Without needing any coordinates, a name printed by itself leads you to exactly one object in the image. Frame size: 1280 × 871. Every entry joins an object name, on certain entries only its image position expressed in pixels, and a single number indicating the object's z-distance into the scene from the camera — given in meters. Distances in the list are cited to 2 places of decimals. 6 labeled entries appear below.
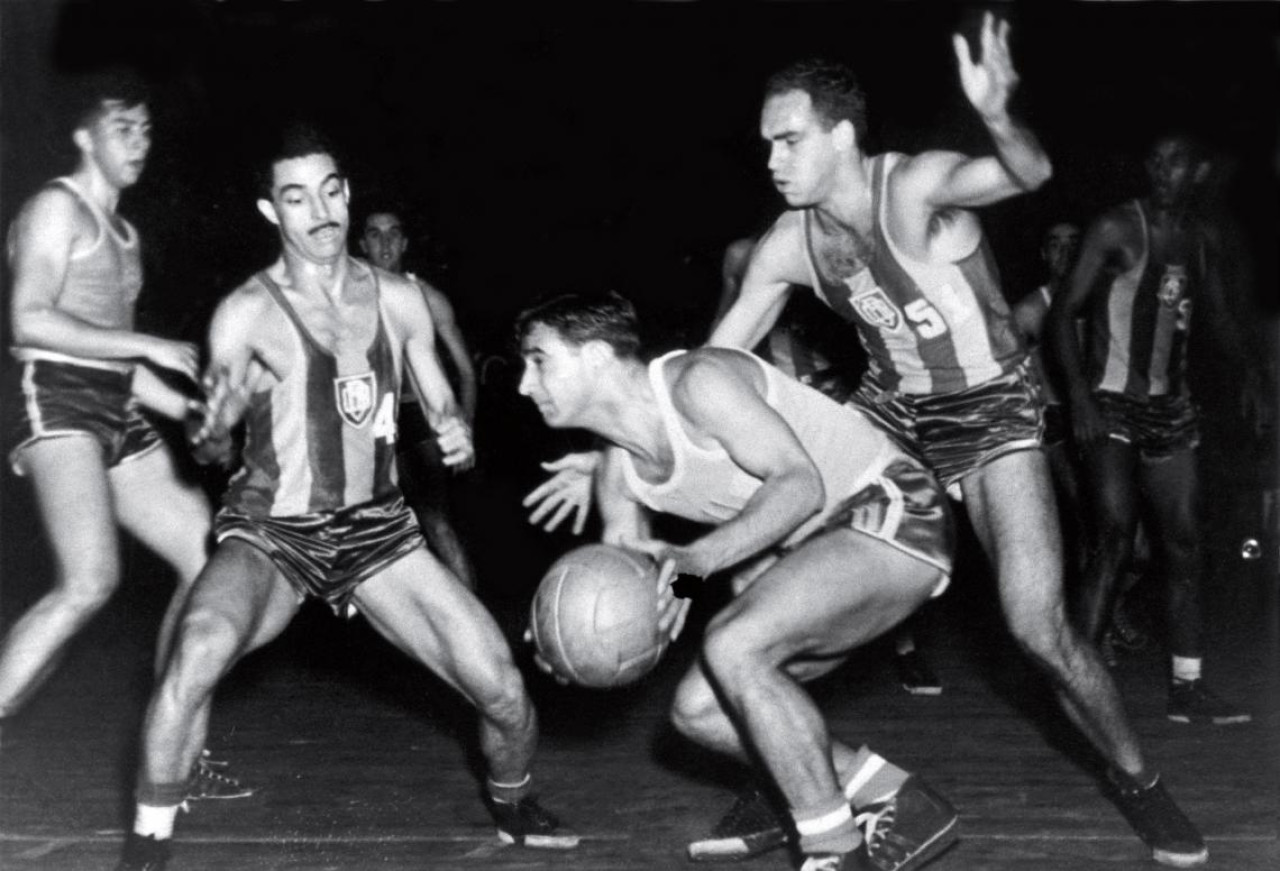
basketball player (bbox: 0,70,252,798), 4.90
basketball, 3.98
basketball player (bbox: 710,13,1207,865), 4.53
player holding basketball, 4.07
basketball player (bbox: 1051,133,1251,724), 6.39
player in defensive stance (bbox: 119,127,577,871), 4.50
